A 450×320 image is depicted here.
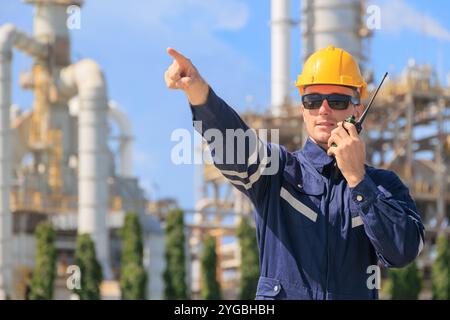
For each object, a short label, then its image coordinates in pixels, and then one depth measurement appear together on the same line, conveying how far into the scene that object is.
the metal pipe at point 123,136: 51.97
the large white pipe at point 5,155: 34.69
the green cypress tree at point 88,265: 31.00
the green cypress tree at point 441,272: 34.81
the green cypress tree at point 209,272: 33.72
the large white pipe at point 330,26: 44.69
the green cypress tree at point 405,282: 34.16
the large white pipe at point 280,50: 46.94
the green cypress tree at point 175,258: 33.78
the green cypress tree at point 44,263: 31.61
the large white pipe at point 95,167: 37.47
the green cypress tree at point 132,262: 32.44
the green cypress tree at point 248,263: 33.31
